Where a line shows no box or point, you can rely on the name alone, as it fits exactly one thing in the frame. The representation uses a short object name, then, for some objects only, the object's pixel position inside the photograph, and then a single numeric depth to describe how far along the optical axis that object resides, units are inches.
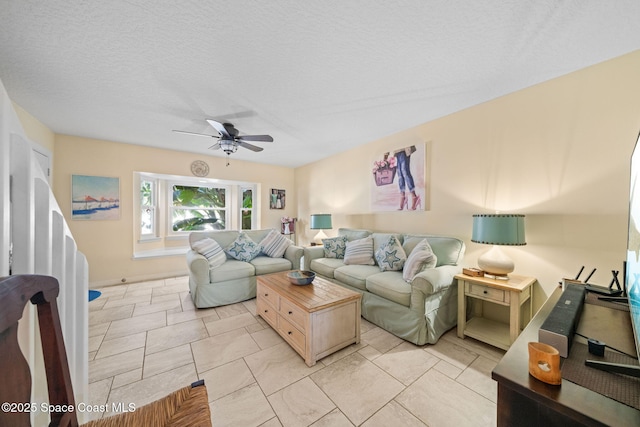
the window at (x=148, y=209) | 160.4
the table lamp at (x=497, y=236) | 74.2
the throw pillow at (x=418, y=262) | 86.9
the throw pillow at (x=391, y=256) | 102.4
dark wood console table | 22.4
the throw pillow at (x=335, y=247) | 132.2
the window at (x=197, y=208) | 176.9
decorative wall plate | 171.3
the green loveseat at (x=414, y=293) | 78.6
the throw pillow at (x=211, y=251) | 117.2
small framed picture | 210.4
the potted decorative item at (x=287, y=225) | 208.7
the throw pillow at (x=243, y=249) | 132.8
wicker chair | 21.6
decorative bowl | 89.2
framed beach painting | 133.4
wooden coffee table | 70.5
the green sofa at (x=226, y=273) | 109.0
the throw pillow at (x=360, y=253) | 116.7
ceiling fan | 102.0
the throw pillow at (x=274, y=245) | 142.6
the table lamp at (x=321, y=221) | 160.7
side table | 71.6
